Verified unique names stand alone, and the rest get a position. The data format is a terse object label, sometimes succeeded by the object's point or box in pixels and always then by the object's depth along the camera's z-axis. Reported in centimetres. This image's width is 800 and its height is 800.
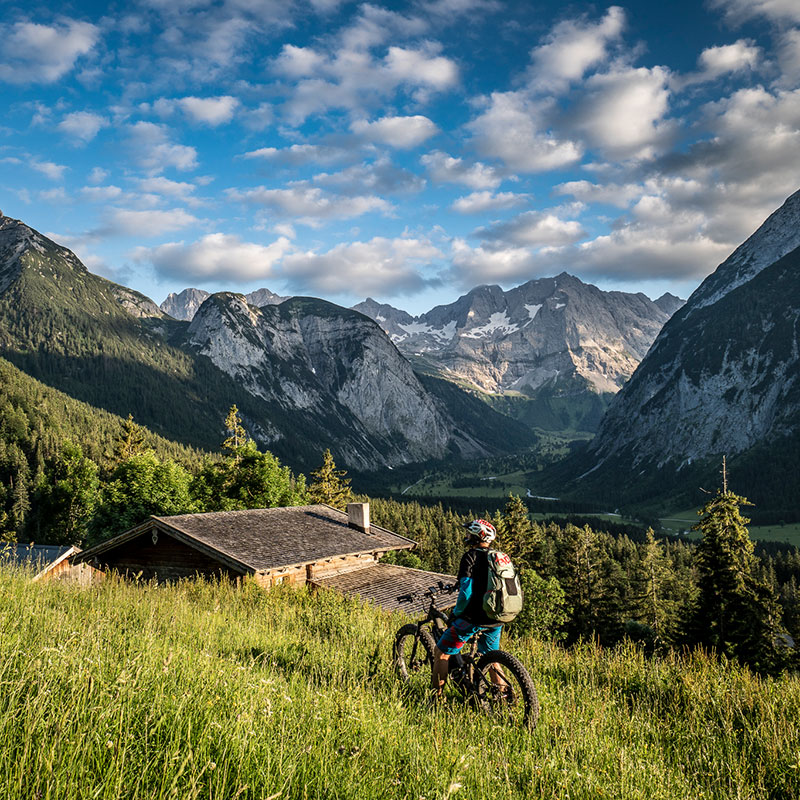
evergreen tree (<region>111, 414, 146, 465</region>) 6350
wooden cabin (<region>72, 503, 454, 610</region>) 2211
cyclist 566
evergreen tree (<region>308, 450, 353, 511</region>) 6147
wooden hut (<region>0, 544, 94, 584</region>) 3311
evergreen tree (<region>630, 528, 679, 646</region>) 4794
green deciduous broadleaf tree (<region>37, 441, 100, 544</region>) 5584
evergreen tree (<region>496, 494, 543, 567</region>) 5519
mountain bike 500
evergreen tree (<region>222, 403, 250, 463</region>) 4753
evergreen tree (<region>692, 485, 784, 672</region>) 2880
